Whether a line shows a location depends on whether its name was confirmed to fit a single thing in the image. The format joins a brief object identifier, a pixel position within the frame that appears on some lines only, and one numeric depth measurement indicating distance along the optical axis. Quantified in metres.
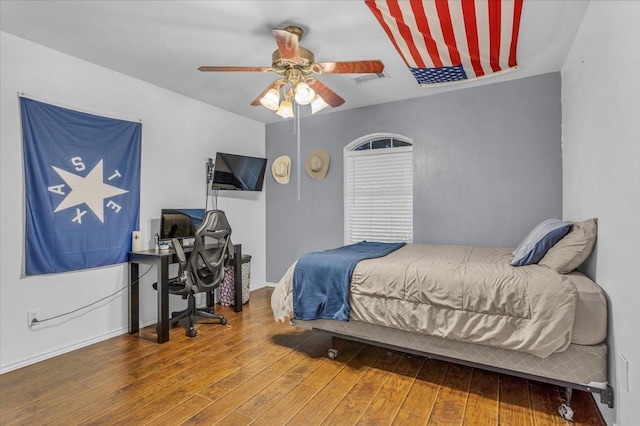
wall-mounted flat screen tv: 4.16
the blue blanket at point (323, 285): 2.54
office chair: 3.17
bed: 1.85
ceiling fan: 2.25
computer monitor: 3.48
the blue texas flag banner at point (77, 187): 2.65
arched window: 4.20
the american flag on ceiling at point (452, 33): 2.13
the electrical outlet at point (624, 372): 1.57
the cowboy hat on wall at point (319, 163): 4.63
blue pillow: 2.22
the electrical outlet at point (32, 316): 2.62
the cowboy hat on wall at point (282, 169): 4.92
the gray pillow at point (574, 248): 2.06
